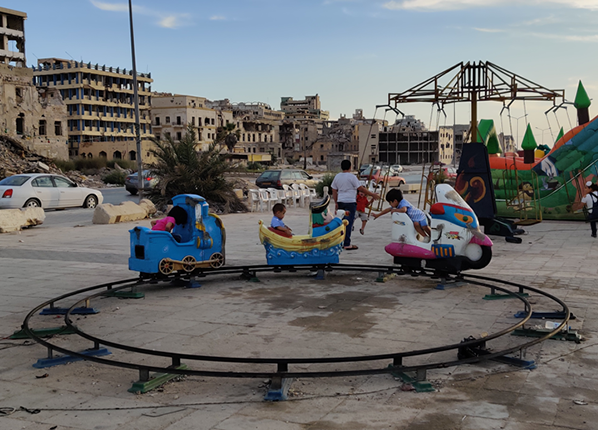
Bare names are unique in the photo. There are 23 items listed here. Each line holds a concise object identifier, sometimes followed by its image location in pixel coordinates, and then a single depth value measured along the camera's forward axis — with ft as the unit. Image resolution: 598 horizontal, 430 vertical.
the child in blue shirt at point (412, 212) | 31.58
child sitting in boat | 31.78
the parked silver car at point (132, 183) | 107.45
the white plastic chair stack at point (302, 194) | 80.33
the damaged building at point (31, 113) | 192.54
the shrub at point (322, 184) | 94.48
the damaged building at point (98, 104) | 277.64
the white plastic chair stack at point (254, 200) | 74.08
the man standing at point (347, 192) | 41.01
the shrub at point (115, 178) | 161.45
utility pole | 78.28
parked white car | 68.39
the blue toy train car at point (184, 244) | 28.94
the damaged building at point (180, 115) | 317.42
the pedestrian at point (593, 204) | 47.14
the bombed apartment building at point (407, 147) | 449.06
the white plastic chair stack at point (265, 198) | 74.14
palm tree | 70.18
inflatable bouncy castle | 60.03
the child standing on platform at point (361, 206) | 47.01
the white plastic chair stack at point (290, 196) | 78.84
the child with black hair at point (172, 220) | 30.27
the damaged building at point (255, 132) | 383.04
